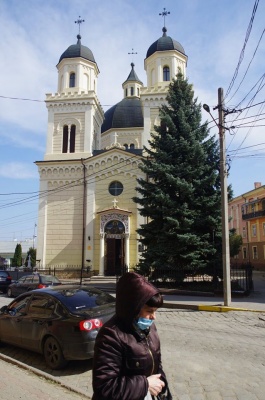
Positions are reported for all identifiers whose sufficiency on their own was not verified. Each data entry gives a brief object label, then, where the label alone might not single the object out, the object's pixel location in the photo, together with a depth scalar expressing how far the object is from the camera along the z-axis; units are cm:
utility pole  1237
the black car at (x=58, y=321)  576
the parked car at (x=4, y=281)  1972
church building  2659
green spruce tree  1684
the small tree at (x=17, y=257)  4945
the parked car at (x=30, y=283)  1575
